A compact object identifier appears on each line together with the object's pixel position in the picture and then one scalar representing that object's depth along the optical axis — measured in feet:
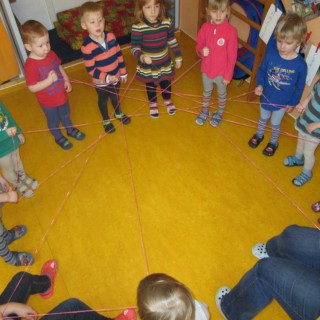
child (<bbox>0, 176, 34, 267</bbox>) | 5.25
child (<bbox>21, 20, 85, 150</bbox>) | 6.10
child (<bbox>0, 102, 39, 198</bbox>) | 5.91
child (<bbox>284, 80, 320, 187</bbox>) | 5.80
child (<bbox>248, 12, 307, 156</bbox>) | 5.78
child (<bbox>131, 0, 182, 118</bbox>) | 6.71
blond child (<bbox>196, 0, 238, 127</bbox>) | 6.48
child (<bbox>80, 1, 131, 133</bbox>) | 6.34
